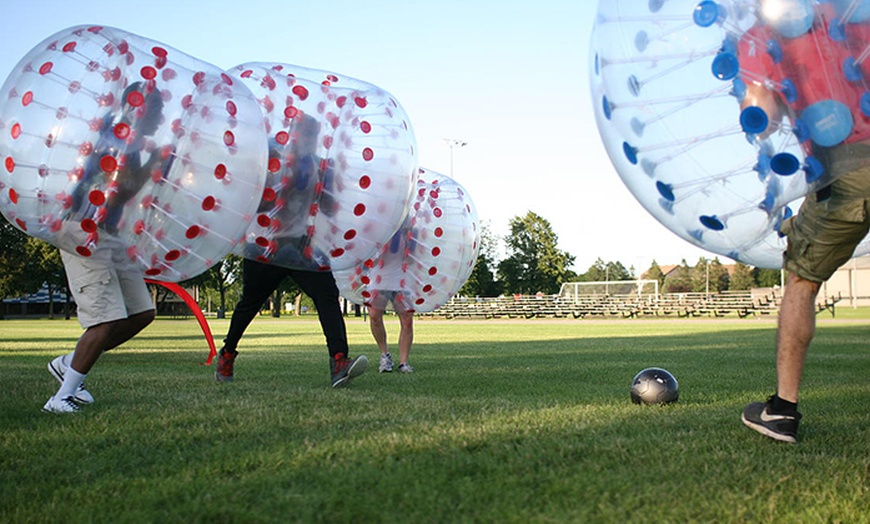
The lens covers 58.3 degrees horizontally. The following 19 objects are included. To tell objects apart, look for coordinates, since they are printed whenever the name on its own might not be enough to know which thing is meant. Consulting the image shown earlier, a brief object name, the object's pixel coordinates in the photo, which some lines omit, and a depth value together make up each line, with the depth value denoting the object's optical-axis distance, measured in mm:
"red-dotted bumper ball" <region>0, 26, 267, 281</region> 4246
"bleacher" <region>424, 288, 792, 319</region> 46188
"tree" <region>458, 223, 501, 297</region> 71062
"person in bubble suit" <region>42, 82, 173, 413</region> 4254
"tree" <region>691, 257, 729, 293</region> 121812
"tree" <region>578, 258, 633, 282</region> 158875
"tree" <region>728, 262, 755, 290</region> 114812
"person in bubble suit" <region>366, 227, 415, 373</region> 8297
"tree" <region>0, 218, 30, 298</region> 52969
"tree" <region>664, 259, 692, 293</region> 130125
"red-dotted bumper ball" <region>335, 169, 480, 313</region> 8328
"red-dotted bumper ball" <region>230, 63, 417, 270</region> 5496
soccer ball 5402
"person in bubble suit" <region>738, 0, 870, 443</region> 3162
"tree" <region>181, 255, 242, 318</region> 54612
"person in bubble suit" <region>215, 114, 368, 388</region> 5508
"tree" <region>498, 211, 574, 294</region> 75188
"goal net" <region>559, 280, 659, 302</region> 59141
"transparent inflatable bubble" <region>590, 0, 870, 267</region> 3182
